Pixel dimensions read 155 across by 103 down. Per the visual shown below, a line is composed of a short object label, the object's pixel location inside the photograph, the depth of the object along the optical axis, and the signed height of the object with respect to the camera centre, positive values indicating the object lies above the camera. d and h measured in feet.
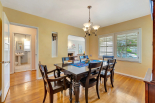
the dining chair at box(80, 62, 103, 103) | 4.90 -2.36
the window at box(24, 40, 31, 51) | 16.67 +1.38
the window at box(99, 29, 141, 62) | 9.89 +0.87
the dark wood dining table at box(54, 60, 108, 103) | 4.63 -1.62
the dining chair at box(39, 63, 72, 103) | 4.25 -2.46
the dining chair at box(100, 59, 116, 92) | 6.60 -2.16
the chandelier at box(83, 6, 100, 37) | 7.14 +2.60
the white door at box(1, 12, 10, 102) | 5.39 -0.70
